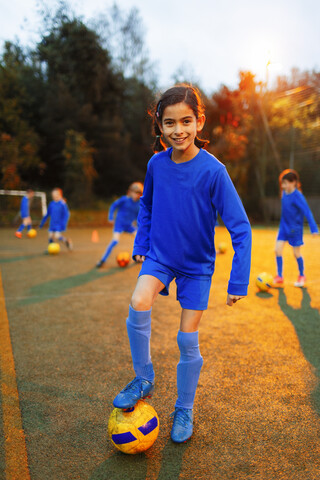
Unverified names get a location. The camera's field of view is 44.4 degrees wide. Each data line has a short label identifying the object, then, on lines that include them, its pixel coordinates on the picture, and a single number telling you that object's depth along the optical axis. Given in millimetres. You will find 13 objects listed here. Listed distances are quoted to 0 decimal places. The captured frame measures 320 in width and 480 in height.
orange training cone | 13789
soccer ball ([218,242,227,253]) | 10192
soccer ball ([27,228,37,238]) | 14281
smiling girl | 2258
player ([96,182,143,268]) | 8430
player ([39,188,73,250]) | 10578
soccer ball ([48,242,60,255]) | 10062
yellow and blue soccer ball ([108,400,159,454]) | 2109
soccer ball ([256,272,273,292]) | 5919
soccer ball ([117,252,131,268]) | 8352
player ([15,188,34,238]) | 14172
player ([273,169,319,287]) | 6203
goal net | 19188
